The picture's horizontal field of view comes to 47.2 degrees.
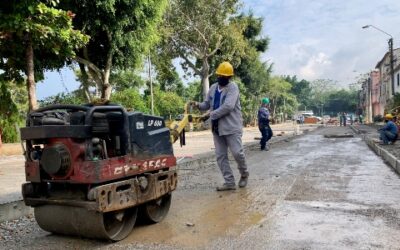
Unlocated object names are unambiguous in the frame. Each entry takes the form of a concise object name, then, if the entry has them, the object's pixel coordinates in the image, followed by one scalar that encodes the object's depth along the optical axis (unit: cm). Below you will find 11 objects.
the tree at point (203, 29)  3225
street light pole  4010
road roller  426
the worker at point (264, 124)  1536
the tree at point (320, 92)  12735
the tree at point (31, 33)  948
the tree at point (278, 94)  7062
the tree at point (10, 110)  1308
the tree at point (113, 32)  1448
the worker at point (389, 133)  1483
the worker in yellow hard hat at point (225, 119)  702
